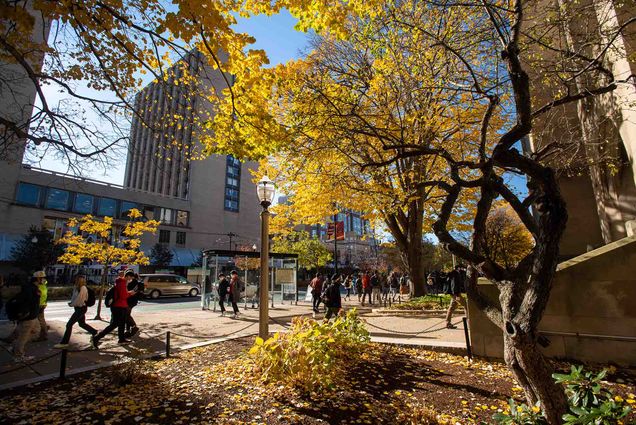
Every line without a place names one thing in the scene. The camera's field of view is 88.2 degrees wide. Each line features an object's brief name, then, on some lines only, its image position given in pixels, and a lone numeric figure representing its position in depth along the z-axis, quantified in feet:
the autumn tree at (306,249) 119.03
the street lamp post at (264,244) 21.70
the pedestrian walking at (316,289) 51.94
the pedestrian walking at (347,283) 80.33
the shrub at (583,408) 8.06
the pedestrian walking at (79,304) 26.35
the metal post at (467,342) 21.36
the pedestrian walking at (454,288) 30.81
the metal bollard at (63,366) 18.81
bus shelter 58.22
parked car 88.48
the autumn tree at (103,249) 48.44
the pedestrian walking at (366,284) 68.07
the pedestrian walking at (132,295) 31.32
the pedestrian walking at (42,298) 25.66
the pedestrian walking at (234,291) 47.78
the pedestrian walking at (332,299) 33.53
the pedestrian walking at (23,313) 23.33
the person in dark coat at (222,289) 49.57
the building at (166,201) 121.60
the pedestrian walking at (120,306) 28.30
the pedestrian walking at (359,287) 75.87
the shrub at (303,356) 16.31
